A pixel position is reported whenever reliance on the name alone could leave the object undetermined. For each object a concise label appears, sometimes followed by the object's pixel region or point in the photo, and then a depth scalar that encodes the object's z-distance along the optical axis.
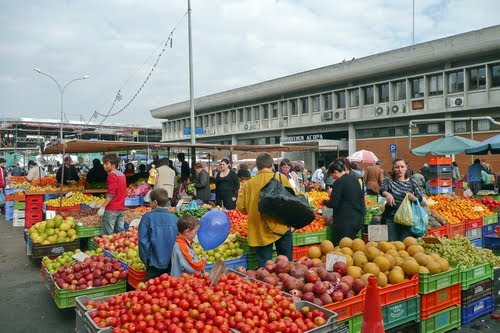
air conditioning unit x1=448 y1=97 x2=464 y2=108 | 26.25
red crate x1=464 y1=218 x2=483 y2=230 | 7.89
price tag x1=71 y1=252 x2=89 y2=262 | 5.98
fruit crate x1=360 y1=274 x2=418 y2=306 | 4.11
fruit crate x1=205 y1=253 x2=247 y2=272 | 5.73
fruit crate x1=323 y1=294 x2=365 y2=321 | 3.74
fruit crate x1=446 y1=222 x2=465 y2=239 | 7.49
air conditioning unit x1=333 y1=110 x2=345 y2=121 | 33.85
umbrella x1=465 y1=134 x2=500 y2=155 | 12.05
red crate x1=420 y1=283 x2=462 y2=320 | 4.48
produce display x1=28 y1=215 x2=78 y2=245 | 7.99
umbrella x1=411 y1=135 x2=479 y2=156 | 14.17
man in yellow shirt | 5.38
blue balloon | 5.50
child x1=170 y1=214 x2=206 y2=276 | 4.55
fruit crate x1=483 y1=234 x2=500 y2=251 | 7.60
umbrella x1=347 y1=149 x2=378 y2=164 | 19.13
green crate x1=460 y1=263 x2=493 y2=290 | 4.88
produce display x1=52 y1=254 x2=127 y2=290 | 5.40
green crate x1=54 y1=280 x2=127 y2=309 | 5.24
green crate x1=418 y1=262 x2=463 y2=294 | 4.44
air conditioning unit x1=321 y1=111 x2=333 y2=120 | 34.78
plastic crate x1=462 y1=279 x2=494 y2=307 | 4.93
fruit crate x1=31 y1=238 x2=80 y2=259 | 7.81
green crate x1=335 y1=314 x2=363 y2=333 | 3.77
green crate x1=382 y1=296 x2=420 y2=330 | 4.14
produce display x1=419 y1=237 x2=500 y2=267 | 5.22
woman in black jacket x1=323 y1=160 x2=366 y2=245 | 6.02
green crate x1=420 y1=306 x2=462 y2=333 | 4.50
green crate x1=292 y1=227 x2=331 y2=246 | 6.79
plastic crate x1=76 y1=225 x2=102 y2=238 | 8.47
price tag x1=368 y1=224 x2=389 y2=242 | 5.66
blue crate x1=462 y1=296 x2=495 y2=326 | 4.92
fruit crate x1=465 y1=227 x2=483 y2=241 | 7.93
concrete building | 25.61
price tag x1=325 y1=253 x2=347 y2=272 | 4.59
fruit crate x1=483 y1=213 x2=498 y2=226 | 8.48
